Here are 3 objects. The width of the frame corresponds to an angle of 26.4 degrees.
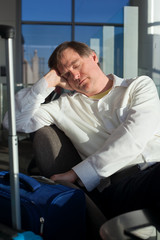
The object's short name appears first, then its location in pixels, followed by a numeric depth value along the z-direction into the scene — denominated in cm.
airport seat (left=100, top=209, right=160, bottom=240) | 94
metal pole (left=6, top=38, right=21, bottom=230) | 102
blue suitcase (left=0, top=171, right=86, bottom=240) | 126
